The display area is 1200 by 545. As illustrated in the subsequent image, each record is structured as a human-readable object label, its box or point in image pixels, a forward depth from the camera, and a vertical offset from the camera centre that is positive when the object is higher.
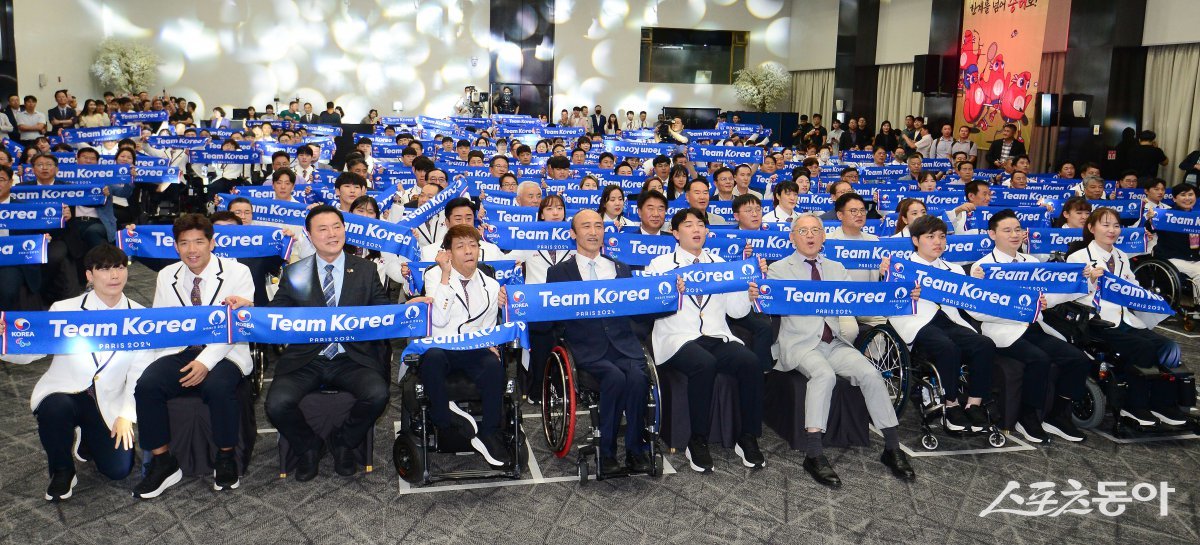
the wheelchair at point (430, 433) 4.27 -1.43
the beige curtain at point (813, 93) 24.34 +1.51
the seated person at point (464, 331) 4.30 -0.98
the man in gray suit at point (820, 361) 4.56 -1.12
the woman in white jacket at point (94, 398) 4.00 -1.21
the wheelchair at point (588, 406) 4.37 -1.30
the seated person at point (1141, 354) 5.11 -1.11
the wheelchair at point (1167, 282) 7.41 -1.06
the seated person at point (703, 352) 4.64 -1.08
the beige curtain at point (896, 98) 20.28 +1.18
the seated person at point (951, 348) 4.91 -1.06
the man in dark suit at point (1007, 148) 14.19 +0.07
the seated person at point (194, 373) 4.10 -1.12
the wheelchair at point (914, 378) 4.86 -1.26
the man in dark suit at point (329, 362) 4.23 -1.11
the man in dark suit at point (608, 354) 4.41 -1.09
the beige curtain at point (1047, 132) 15.53 +0.38
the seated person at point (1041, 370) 5.01 -1.19
